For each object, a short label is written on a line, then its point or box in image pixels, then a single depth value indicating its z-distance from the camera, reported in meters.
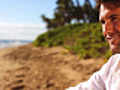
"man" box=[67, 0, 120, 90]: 0.99
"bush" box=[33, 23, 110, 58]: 5.70
